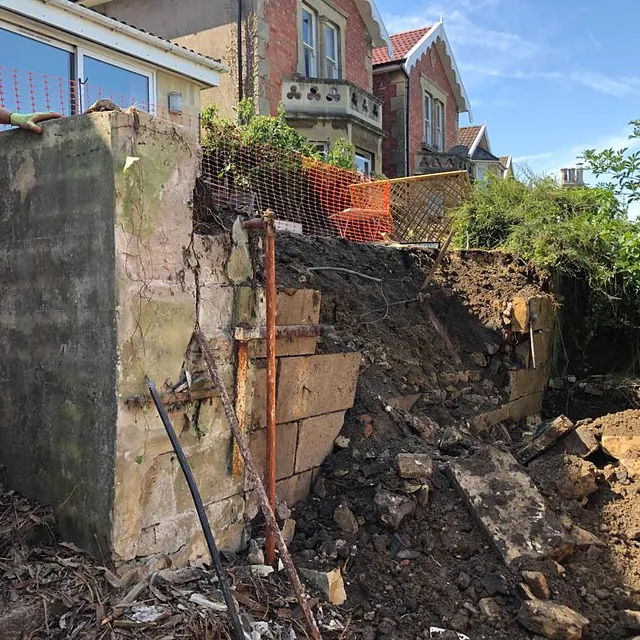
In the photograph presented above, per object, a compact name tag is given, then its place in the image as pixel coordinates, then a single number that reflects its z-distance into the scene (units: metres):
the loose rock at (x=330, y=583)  3.75
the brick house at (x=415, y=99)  19.75
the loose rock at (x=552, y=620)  3.60
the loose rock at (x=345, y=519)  4.28
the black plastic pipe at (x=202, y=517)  3.01
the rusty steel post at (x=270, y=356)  3.98
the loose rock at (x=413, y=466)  4.54
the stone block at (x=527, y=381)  7.80
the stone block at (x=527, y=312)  7.95
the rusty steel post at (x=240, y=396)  3.97
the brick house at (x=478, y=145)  26.52
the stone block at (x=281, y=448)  4.21
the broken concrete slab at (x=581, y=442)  5.75
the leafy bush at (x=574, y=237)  8.59
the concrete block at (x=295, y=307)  4.15
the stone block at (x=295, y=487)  4.44
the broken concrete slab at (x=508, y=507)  4.24
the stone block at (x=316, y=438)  4.62
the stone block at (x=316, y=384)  4.48
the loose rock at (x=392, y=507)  4.26
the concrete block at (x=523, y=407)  7.60
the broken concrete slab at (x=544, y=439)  5.81
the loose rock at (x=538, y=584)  3.86
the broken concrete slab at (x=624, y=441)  5.39
